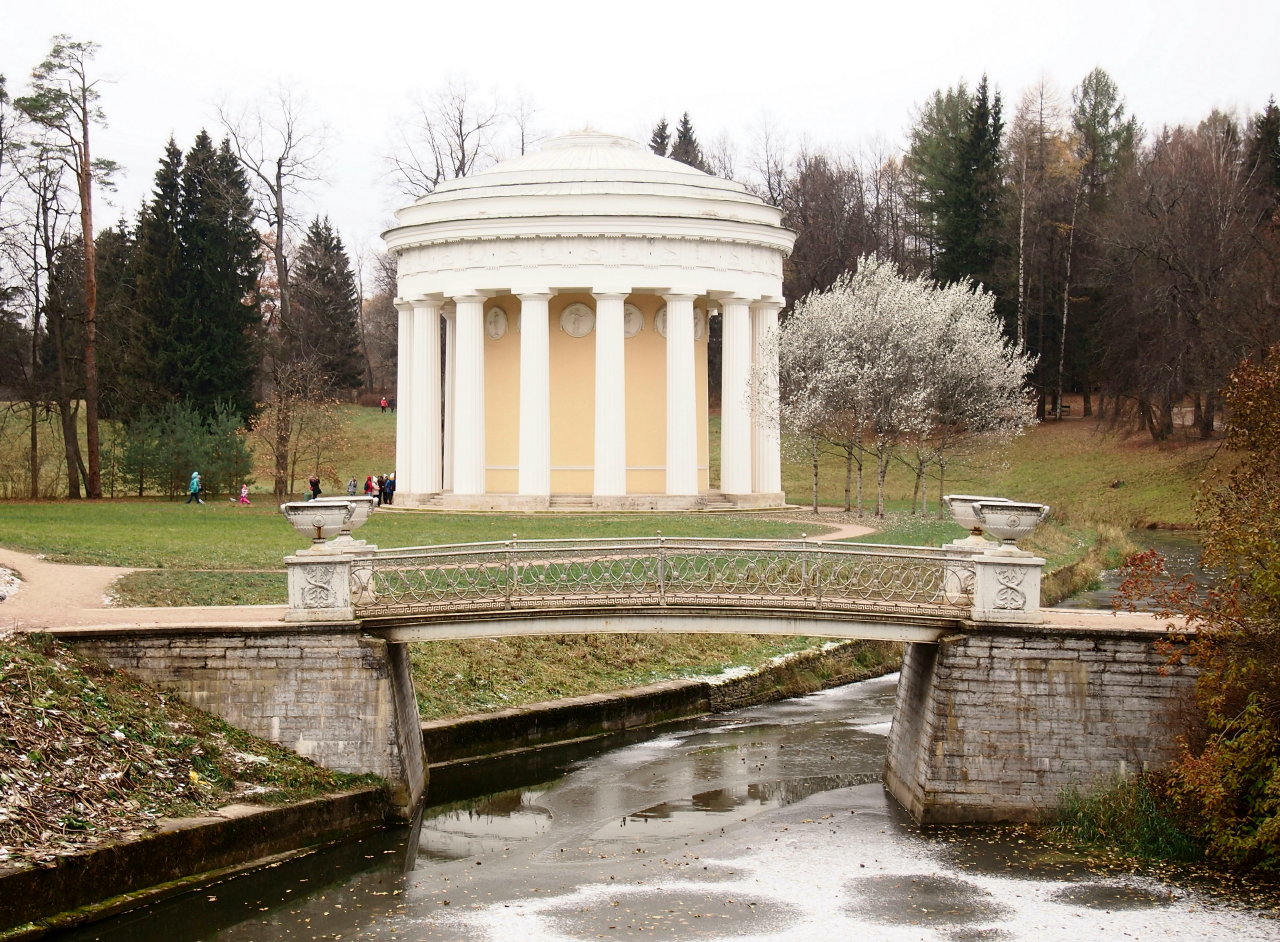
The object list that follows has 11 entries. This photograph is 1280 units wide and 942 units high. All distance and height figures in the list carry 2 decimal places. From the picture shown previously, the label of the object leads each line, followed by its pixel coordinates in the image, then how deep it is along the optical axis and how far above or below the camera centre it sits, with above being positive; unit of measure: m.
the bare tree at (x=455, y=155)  72.75 +14.35
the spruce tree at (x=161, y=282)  61.25 +7.23
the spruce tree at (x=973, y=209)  77.88 +12.59
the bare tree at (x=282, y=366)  56.88 +3.91
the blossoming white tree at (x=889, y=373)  48.19 +2.76
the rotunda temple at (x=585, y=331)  49.81 +4.38
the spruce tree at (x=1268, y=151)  72.75 +14.33
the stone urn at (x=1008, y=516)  20.52 -0.74
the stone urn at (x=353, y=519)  21.27 -0.77
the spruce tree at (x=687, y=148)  94.75 +19.14
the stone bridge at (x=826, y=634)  20.03 -2.49
